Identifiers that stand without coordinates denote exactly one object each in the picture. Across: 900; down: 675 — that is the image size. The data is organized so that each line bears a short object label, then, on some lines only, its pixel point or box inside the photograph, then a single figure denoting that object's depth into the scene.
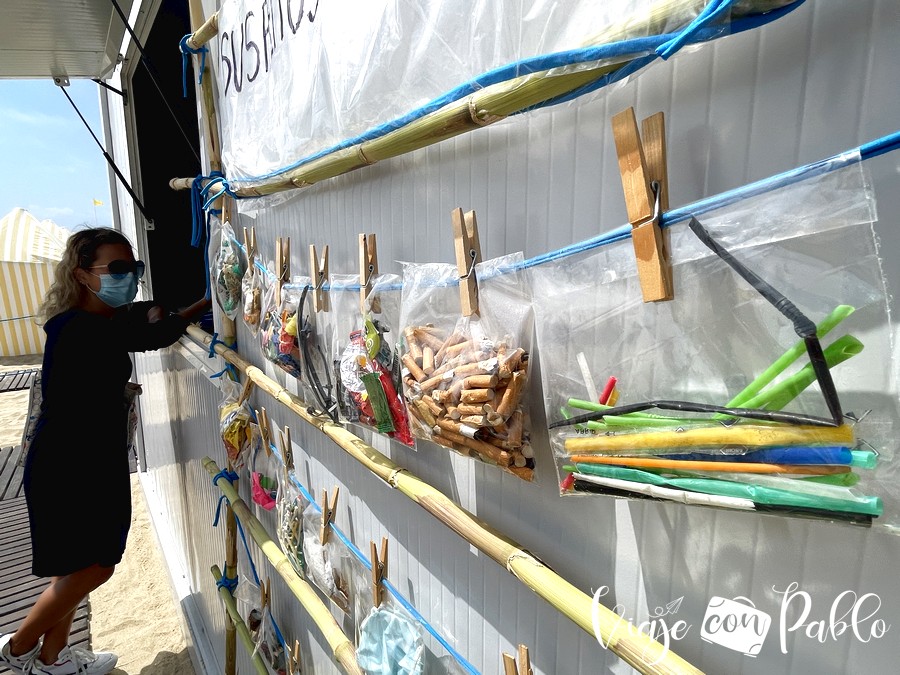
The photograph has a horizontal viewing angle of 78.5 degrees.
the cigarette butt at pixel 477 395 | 0.43
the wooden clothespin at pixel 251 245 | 1.15
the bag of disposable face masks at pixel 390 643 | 0.71
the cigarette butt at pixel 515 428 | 0.45
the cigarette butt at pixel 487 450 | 0.45
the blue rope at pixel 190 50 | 1.29
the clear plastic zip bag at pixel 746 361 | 0.26
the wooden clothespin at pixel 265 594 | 1.39
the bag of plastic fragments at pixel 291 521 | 1.07
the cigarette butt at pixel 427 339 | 0.52
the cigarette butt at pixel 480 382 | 0.43
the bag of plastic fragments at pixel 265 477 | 1.28
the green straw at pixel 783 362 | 0.27
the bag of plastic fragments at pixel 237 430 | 1.30
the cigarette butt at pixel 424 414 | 0.50
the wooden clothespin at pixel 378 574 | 0.81
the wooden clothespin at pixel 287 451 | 1.16
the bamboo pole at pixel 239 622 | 1.36
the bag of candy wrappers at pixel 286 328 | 0.87
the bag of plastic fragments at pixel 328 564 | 0.94
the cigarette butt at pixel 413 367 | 0.51
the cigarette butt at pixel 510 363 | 0.43
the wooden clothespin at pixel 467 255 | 0.49
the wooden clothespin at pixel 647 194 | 0.33
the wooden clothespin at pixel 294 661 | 1.22
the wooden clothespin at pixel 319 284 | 0.79
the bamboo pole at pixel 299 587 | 0.87
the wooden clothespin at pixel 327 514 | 0.95
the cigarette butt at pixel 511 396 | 0.43
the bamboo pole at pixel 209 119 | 1.29
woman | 1.46
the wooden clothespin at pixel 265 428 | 1.27
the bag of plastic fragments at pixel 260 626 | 1.34
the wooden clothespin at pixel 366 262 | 0.66
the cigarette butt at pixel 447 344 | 0.50
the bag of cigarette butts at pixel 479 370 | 0.44
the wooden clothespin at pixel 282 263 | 0.92
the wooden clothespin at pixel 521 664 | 0.52
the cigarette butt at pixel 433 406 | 0.48
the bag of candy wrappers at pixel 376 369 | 0.61
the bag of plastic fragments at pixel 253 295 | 1.10
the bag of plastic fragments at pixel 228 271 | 1.22
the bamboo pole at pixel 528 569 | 0.40
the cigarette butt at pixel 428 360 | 0.51
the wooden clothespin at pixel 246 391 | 1.33
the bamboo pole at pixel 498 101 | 0.31
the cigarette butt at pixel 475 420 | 0.43
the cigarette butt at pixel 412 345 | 0.53
